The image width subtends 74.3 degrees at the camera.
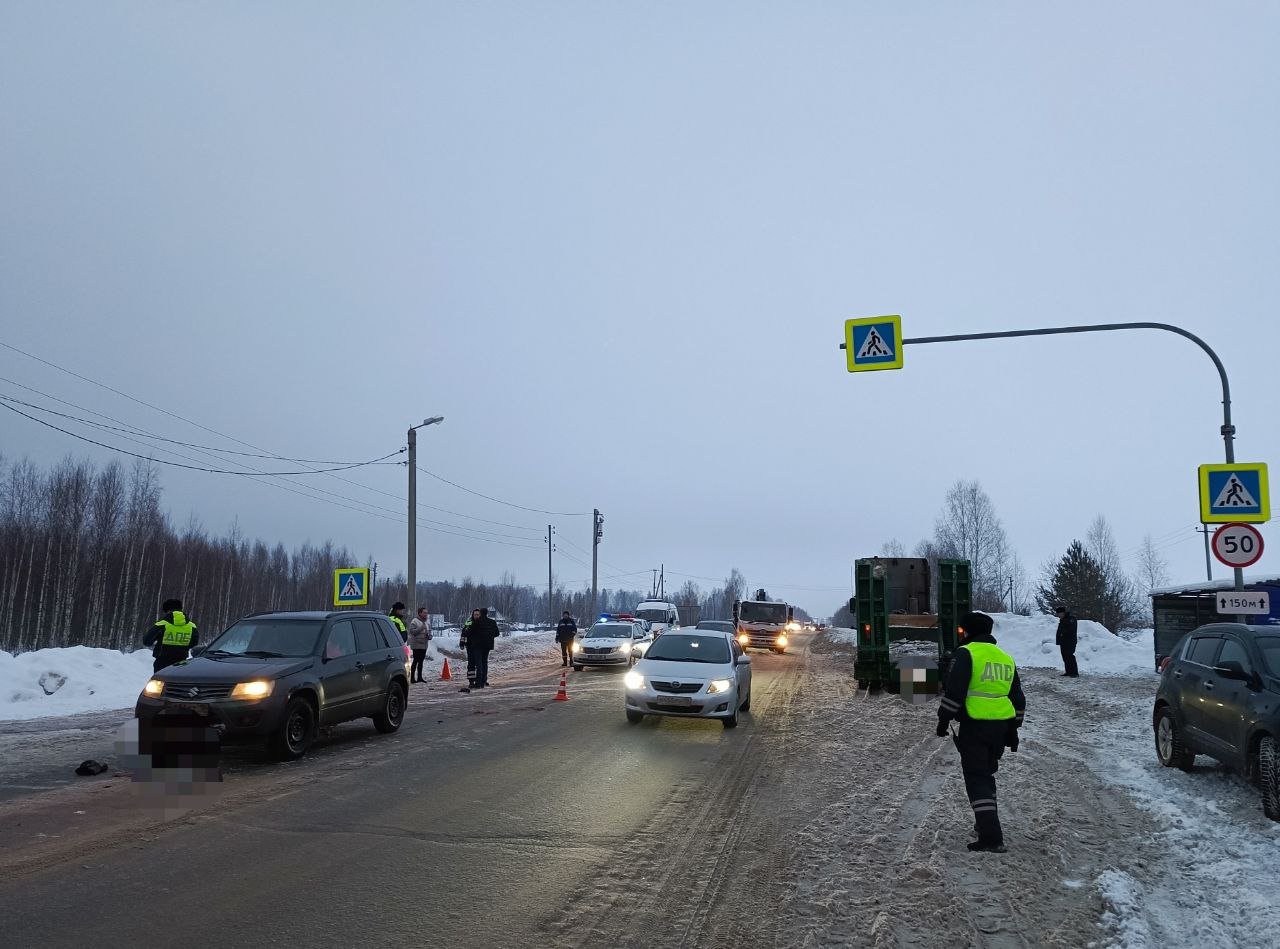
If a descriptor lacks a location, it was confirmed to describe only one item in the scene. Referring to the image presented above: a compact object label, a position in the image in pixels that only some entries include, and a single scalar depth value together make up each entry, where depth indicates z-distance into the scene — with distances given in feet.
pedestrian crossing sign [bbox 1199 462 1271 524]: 38.45
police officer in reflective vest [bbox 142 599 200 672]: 44.75
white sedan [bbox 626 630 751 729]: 41.34
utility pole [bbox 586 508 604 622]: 183.92
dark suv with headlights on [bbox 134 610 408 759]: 30.99
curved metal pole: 41.27
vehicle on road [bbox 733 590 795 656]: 117.70
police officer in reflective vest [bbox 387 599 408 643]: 62.74
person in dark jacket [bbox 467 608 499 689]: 61.77
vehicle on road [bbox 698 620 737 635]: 106.22
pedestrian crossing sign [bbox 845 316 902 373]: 42.14
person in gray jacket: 67.46
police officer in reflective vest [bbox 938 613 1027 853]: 21.45
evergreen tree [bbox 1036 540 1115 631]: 182.60
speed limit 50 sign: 37.65
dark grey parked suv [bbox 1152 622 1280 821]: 24.63
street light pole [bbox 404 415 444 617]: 88.48
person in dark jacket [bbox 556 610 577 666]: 88.69
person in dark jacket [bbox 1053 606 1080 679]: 75.00
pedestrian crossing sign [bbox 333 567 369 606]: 73.56
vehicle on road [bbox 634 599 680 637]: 145.79
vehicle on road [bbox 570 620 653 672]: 84.17
